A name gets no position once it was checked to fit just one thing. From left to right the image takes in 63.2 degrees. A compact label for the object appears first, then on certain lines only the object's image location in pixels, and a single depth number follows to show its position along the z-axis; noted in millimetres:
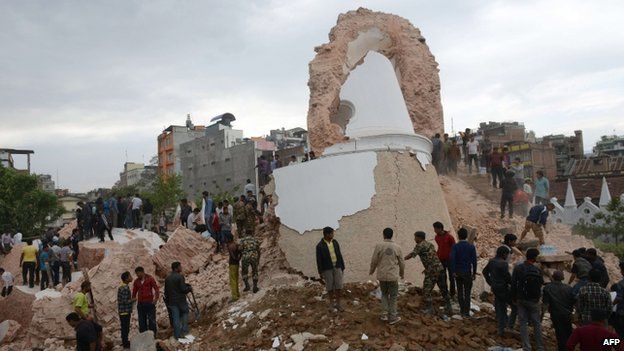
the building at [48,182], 70338
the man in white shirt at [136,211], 17939
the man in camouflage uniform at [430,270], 7926
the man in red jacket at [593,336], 5016
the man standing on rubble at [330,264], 8062
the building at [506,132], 49628
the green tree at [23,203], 29688
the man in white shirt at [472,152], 17016
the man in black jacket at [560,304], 6754
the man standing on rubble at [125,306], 9172
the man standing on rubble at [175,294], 9102
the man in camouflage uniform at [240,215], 13367
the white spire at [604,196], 28778
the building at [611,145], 60250
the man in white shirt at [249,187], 16016
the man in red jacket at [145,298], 9094
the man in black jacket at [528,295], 6895
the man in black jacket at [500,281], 7449
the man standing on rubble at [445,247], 8242
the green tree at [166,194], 36656
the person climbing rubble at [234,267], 10109
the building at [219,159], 45984
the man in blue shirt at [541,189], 13633
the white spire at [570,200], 28516
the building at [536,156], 42209
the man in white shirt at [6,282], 14523
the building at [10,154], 43644
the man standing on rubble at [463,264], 7863
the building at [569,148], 54156
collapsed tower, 10008
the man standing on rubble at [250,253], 10031
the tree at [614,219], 24516
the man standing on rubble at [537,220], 11461
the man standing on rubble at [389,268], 7578
